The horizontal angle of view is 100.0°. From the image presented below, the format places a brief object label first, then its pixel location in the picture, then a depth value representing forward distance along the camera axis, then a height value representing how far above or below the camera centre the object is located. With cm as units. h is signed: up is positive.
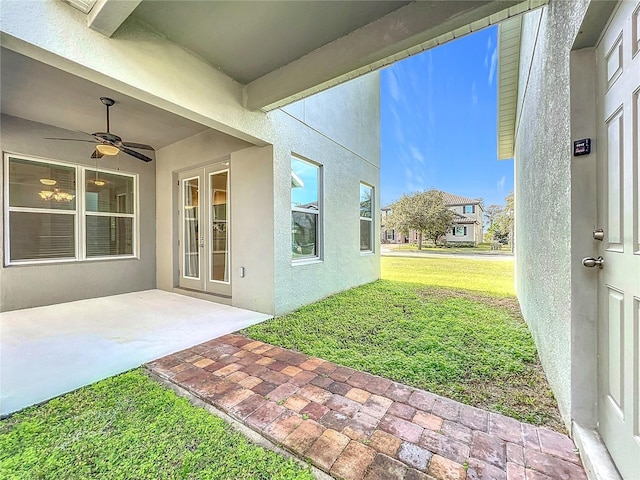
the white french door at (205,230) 484 +17
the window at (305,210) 457 +51
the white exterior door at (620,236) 116 +0
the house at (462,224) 2989 +145
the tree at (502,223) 2184 +120
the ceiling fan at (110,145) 363 +141
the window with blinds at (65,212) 430 +50
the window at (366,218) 670 +51
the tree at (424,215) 2258 +193
